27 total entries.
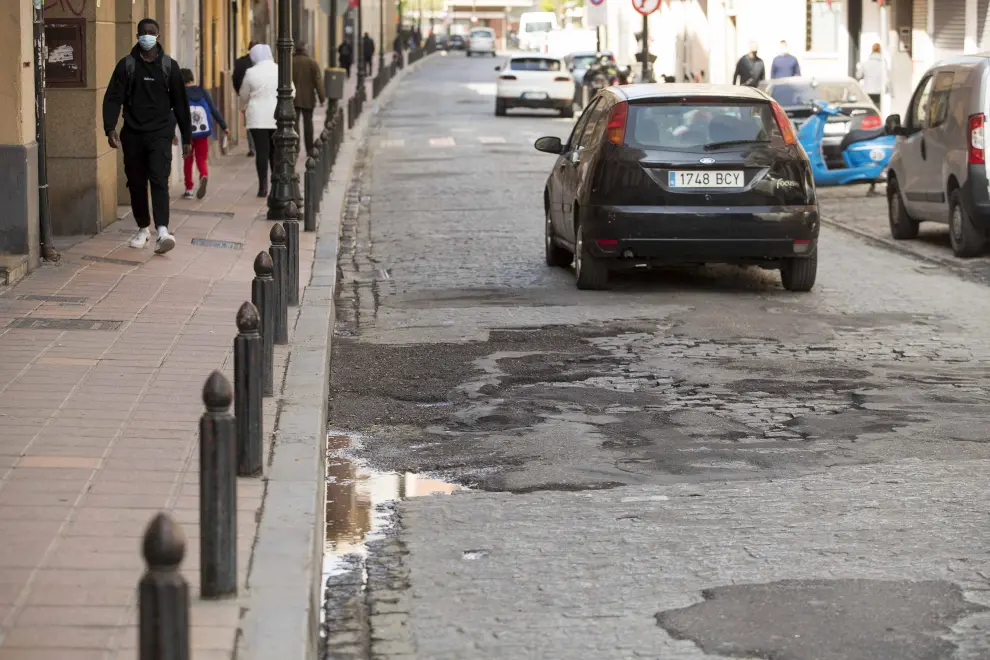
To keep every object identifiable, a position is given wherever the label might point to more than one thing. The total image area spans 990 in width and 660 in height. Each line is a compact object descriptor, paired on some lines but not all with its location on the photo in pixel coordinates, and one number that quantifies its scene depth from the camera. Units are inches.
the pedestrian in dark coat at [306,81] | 947.3
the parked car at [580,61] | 2251.0
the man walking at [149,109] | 541.3
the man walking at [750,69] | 1296.8
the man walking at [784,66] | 1290.6
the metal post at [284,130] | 695.7
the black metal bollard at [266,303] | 314.3
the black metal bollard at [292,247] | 442.6
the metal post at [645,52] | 1274.9
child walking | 767.1
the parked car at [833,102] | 905.5
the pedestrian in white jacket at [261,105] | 789.2
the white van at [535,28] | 3907.5
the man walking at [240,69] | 954.7
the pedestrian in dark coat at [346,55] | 2674.7
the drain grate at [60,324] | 399.2
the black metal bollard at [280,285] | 374.3
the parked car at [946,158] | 590.9
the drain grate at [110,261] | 526.8
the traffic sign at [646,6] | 1219.2
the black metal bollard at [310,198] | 665.6
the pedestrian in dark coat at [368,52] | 2686.0
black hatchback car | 492.4
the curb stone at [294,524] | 184.5
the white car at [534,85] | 1686.8
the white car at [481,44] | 4266.7
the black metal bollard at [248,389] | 246.8
